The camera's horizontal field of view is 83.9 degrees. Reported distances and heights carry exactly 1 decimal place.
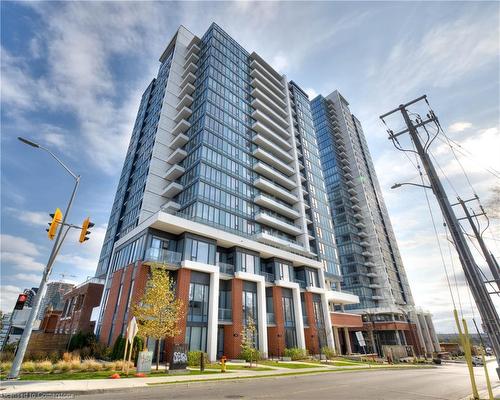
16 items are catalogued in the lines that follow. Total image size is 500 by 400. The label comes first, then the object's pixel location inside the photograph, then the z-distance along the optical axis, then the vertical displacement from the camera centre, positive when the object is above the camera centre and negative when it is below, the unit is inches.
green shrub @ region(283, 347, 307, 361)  1315.5 -22.4
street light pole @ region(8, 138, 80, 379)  535.8 +112.2
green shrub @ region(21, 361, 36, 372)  644.7 -29.6
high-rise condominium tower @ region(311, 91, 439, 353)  2746.1 +1158.1
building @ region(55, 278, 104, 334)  1555.1 +241.6
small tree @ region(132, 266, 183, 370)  815.7 +103.0
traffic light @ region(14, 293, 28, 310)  556.1 +92.4
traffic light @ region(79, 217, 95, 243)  605.0 +233.9
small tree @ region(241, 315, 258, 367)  1029.0 +7.6
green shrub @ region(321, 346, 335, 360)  1376.0 -18.1
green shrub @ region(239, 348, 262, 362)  1020.1 -16.3
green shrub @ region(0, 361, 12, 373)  649.0 -29.1
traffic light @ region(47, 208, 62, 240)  550.6 +229.8
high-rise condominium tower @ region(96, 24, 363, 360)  1187.9 +779.6
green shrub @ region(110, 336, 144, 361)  882.1 +10.1
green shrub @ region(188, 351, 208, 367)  964.9 -24.8
